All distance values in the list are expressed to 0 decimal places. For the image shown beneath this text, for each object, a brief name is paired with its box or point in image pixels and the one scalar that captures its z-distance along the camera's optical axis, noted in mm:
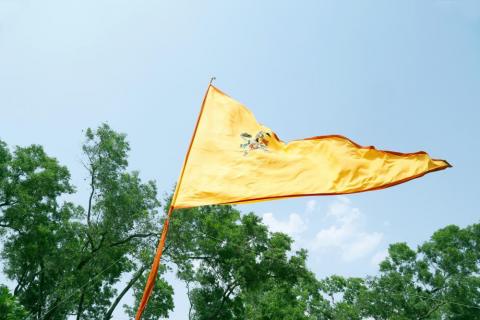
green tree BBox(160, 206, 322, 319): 24297
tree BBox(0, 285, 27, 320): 13516
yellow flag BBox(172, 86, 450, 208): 5883
